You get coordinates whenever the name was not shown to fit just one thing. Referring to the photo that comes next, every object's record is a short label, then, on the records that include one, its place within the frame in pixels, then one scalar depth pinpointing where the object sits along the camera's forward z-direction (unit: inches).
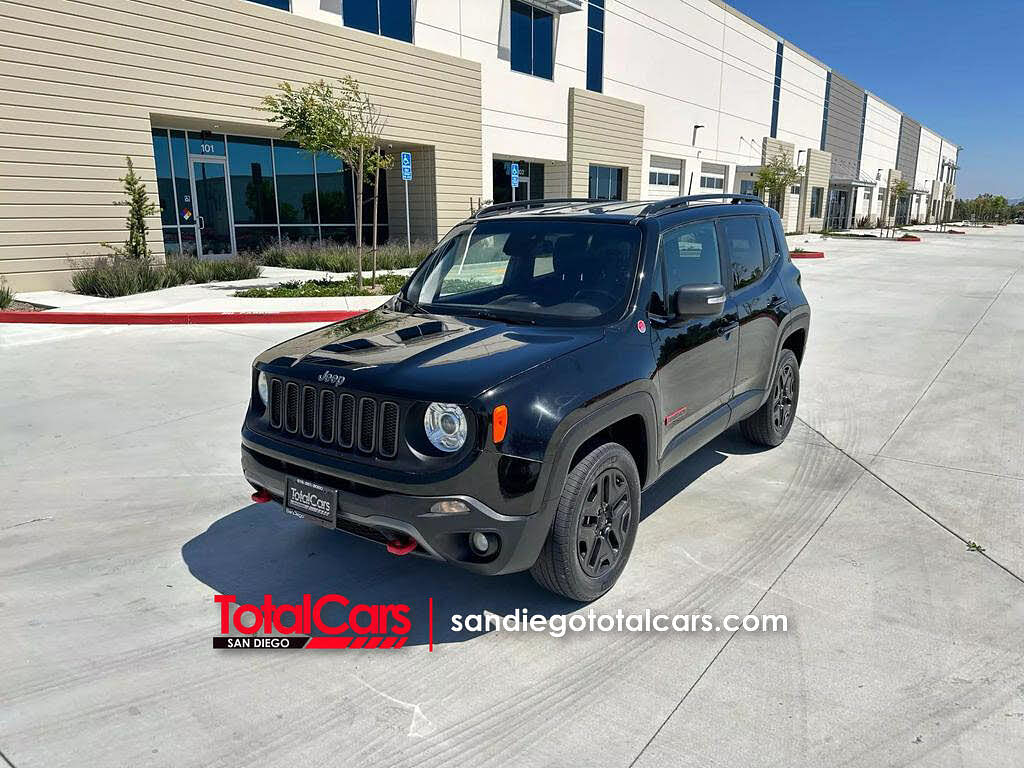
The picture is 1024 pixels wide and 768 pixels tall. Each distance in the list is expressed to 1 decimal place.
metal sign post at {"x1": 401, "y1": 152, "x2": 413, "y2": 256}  642.8
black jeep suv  116.4
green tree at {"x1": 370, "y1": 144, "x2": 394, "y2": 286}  591.2
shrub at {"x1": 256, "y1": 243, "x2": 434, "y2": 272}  712.4
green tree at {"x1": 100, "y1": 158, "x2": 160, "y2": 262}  615.5
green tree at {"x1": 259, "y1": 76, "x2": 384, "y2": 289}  571.5
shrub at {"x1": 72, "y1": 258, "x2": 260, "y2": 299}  546.0
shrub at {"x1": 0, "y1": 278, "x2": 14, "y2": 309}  487.3
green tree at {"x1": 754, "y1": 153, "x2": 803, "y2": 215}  1455.5
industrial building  570.3
